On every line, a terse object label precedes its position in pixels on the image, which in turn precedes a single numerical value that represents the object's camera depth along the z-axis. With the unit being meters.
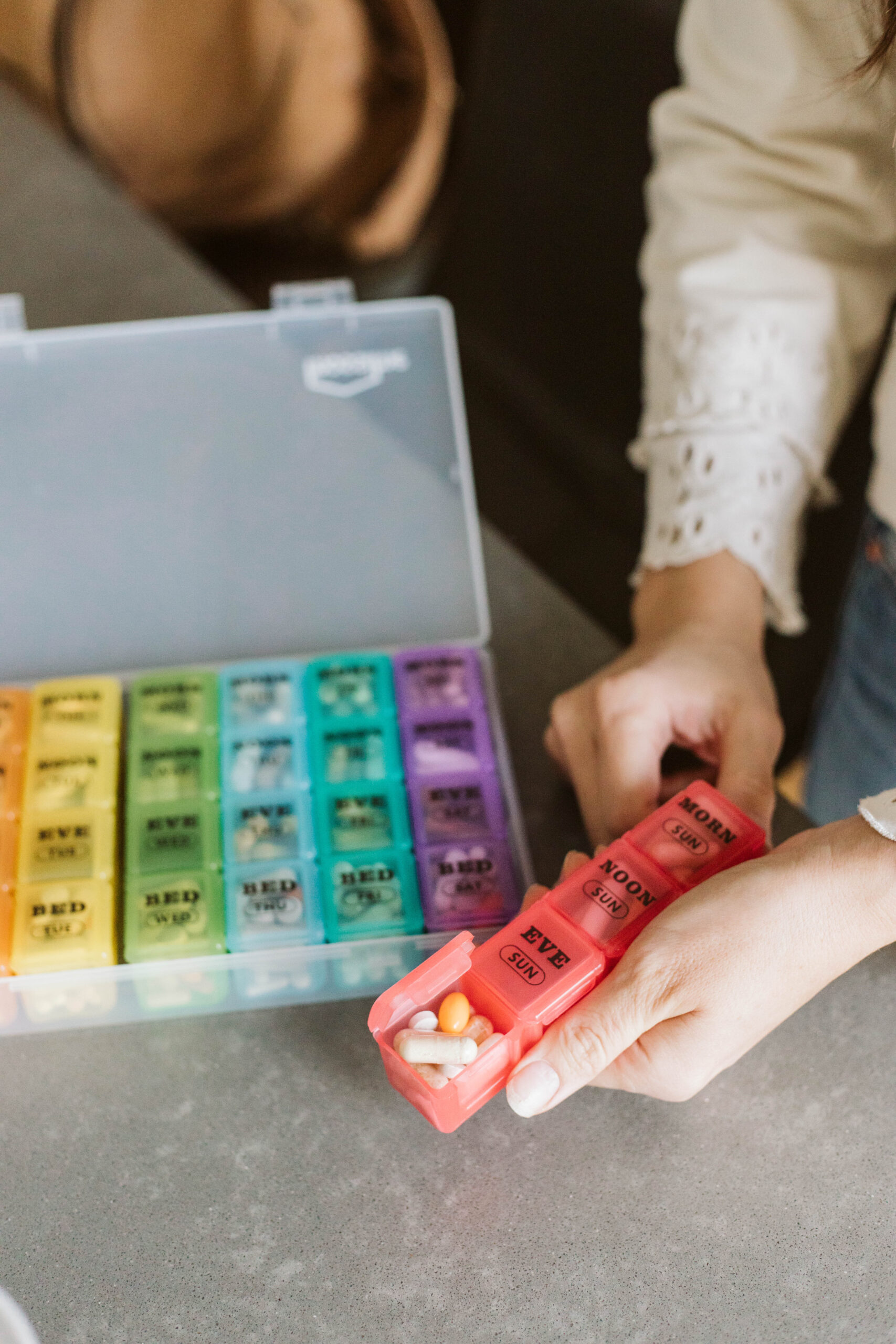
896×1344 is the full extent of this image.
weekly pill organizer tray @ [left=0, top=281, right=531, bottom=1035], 0.81
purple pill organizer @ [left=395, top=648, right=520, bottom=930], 0.66
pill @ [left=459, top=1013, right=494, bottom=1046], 0.53
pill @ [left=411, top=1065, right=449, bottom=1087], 0.51
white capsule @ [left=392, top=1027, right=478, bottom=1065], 0.51
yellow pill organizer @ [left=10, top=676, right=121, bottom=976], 0.61
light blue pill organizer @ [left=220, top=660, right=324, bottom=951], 0.64
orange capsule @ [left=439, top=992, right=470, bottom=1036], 0.53
